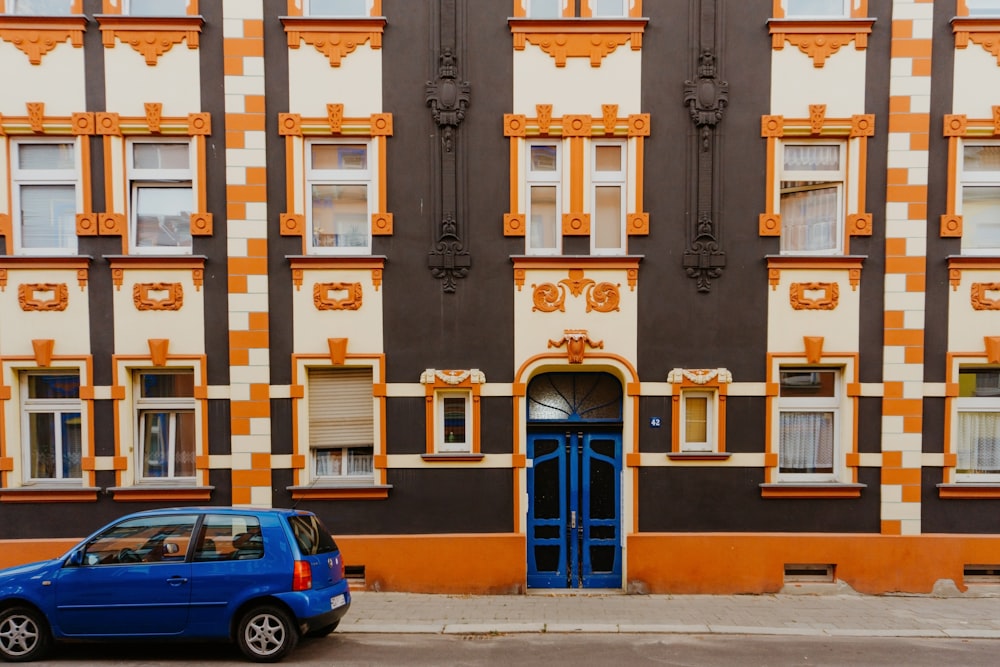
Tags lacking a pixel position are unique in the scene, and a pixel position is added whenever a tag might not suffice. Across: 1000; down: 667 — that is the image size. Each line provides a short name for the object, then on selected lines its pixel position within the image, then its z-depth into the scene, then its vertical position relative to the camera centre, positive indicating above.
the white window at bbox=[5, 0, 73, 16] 8.48 +4.24
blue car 5.99 -2.86
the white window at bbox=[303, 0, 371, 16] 8.59 +4.32
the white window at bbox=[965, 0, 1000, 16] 8.52 +4.30
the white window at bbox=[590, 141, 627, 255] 8.62 +1.60
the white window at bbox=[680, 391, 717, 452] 8.63 -1.63
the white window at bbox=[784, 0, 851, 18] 8.59 +4.33
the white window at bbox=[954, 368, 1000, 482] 8.63 -1.78
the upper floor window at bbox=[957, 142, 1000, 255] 8.53 +1.59
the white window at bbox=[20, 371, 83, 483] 8.57 -1.74
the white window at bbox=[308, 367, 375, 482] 8.70 -1.51
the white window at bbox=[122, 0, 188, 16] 8.50 +4.25
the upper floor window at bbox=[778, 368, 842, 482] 8.70 -1.76
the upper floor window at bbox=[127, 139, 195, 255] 8.56 +1.53
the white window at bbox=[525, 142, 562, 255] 8.62 +1.58
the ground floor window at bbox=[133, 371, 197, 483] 8.65 -1.76
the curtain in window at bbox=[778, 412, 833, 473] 8.70 -1.95
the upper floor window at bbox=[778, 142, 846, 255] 8.59 +1.61
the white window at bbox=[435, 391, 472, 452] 8.62 -1.61
